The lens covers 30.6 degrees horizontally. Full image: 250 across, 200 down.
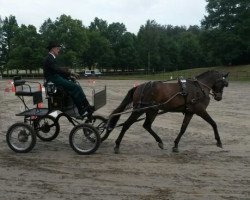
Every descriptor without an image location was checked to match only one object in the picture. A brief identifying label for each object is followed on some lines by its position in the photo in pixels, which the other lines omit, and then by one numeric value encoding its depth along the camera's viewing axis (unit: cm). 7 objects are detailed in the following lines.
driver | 989
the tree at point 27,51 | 8225
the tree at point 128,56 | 9556
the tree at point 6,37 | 9319
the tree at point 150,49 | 9544
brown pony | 984
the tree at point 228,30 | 7556
